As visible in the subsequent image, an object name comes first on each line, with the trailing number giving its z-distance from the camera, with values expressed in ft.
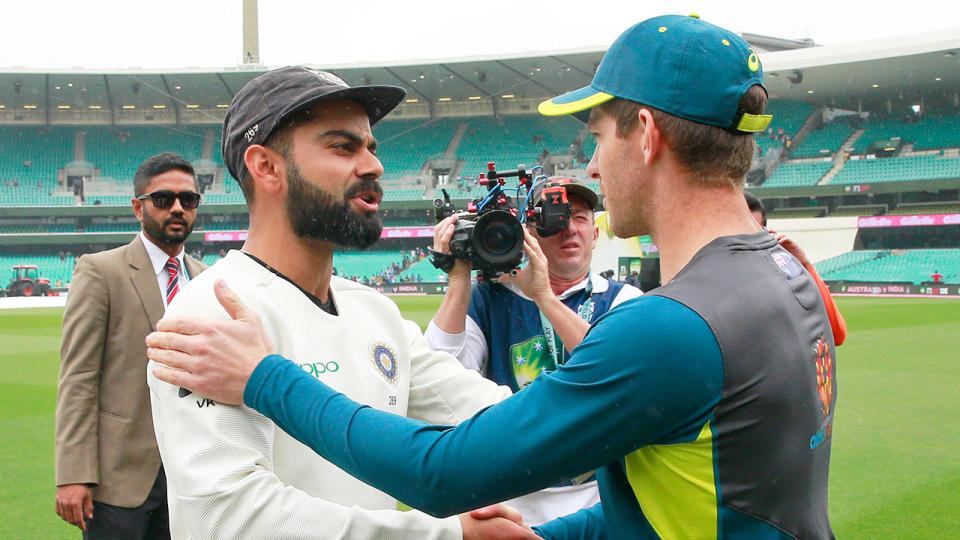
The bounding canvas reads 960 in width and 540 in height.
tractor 133.80
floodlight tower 166.61
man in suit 11.93
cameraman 11.00
